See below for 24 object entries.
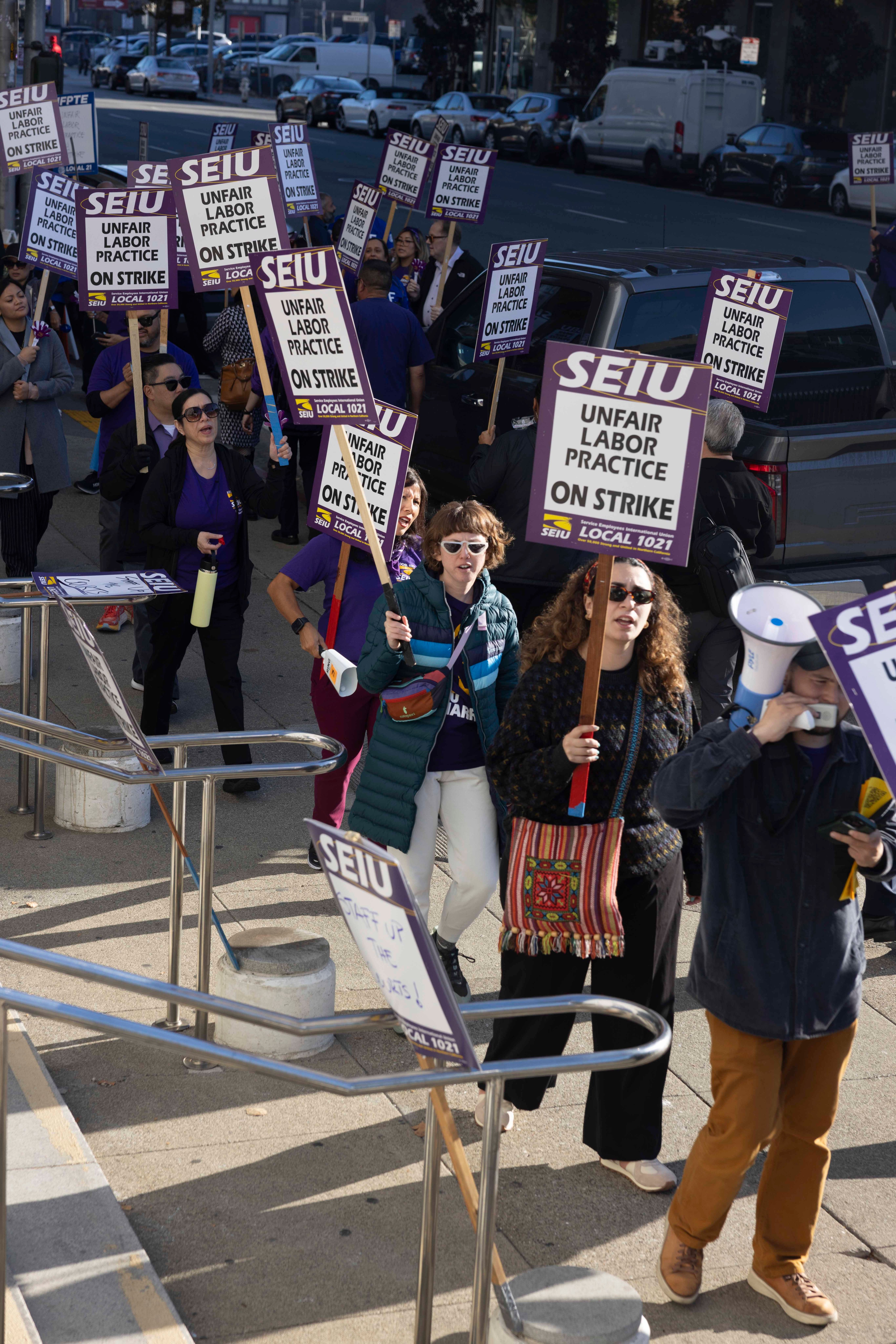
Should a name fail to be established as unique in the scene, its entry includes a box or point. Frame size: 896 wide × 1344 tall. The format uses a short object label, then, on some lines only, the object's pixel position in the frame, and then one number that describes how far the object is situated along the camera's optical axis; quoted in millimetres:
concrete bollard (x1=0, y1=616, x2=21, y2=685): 8375
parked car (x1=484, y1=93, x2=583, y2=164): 41156
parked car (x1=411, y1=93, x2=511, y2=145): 41906
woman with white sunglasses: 5258
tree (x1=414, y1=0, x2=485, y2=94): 56375
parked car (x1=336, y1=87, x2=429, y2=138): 45656
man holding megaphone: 3871
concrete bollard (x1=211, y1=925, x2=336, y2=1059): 5121
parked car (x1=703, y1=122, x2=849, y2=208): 34500
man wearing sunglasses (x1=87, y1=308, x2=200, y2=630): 8914
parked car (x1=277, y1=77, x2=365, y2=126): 49094
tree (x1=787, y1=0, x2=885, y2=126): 42344
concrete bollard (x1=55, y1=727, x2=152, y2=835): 6848
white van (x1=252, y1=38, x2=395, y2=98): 57938
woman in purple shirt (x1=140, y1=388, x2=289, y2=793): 7164
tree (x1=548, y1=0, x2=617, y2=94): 50625
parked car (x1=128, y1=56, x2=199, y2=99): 59344
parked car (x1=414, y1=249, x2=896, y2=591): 7672
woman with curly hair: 4504
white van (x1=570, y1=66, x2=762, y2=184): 35969
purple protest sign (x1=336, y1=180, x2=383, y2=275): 13672
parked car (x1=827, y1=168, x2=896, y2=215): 31797
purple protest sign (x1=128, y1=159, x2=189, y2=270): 10789
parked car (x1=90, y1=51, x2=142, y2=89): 62625
